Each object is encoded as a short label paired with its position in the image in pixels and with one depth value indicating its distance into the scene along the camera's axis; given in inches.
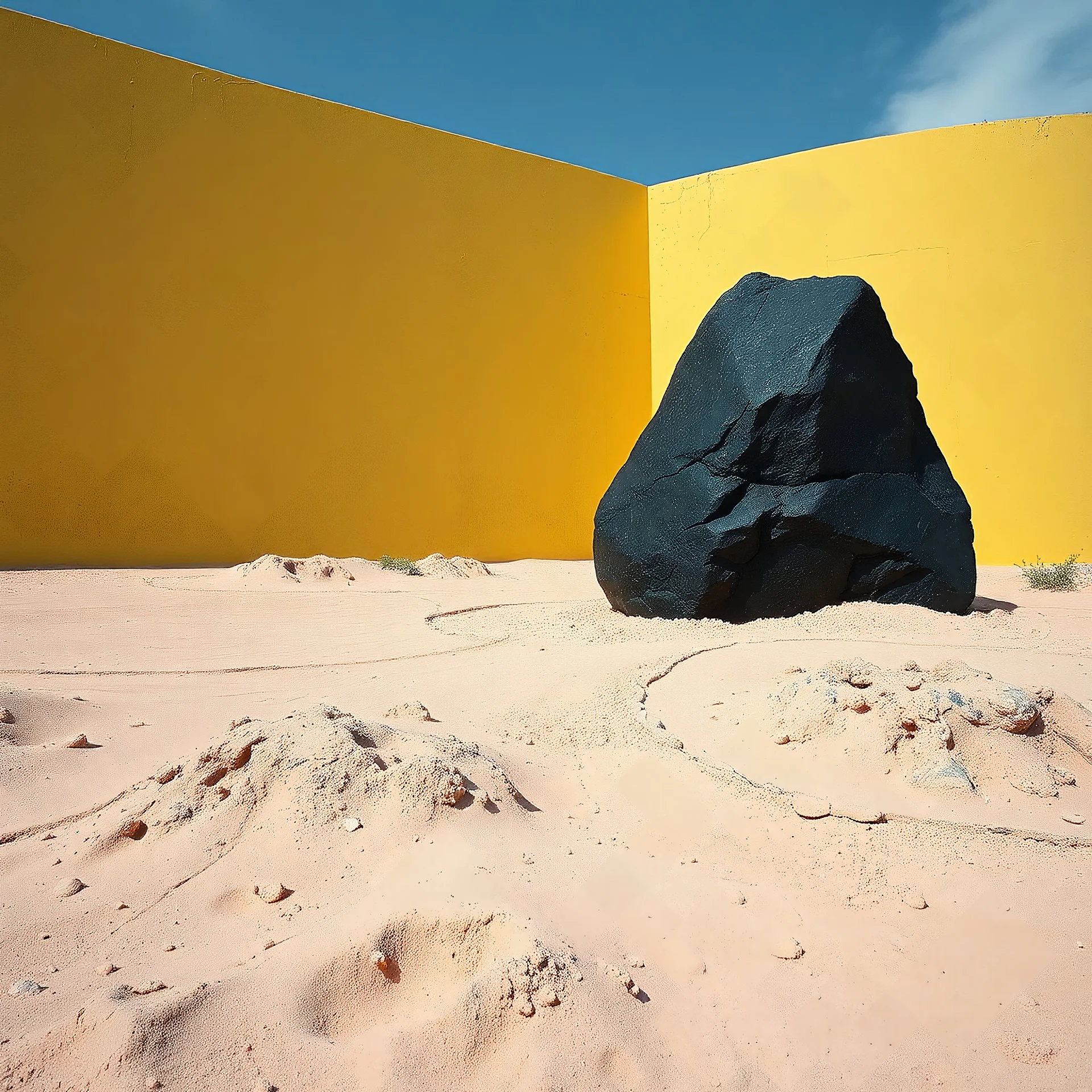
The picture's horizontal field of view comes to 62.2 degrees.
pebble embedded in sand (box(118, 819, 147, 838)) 80.2
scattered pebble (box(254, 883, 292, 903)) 71.9
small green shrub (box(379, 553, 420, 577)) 304.8
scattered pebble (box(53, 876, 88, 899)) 72.0
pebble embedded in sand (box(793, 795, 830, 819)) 92.3
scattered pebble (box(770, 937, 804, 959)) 68.9
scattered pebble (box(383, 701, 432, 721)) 114.0
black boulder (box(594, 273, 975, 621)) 189.6
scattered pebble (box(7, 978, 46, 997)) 58.4
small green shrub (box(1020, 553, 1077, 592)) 263.3
